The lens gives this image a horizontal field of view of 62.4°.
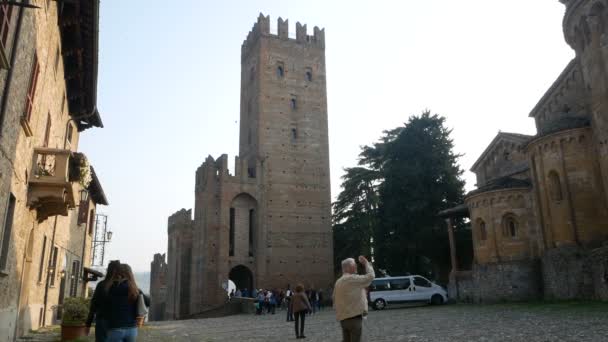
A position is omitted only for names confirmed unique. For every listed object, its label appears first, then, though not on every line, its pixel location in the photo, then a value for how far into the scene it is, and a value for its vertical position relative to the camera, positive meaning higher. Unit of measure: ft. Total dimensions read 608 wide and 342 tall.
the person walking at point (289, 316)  66.85 -3.80
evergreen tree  112.47 +19.10
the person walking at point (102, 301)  18.35 -0.33
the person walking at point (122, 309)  17.92 -0.62
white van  88.63 -0.96
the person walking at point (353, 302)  20.85 -0.61
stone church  68.33 +12.20
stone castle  123.95 +24.02
